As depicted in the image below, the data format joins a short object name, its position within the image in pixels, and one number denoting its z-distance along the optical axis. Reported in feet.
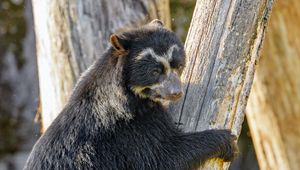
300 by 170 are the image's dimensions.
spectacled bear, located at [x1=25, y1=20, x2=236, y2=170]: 35.42
